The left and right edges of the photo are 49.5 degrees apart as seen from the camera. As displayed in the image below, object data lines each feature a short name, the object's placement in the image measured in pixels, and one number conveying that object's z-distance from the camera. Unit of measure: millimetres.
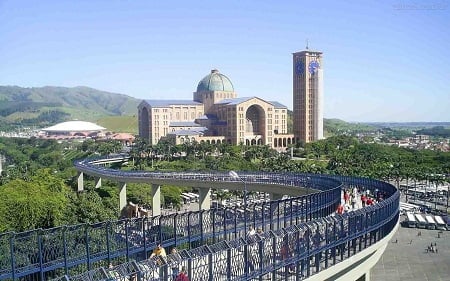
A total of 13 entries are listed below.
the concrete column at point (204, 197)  61312
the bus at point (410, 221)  61625
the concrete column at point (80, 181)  83494
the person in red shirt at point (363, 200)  37234
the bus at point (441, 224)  60688
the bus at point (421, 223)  61116
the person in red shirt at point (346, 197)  39394
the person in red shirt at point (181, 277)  14617
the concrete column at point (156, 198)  65625
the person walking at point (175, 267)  14836
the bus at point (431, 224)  60612
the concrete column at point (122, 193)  69562
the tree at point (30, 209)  43969
